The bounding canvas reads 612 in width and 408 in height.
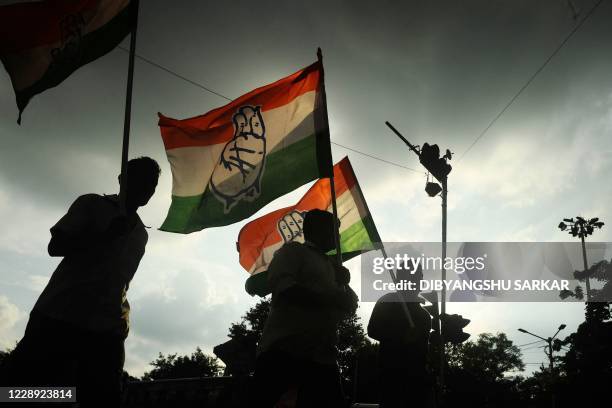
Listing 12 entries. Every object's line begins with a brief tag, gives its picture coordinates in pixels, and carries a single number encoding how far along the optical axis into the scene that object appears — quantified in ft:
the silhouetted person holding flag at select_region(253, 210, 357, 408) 8.31
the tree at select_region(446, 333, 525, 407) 214.07
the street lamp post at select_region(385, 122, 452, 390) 31.37
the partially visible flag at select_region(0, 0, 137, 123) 11.85
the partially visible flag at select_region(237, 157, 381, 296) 16.84
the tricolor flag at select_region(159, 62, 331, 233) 13.74
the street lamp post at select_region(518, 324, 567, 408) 111.96
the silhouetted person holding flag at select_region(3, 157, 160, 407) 7.63
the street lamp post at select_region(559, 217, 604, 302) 111.96
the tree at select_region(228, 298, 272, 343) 158.30
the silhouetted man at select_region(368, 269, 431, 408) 14.82
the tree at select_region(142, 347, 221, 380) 239.50
